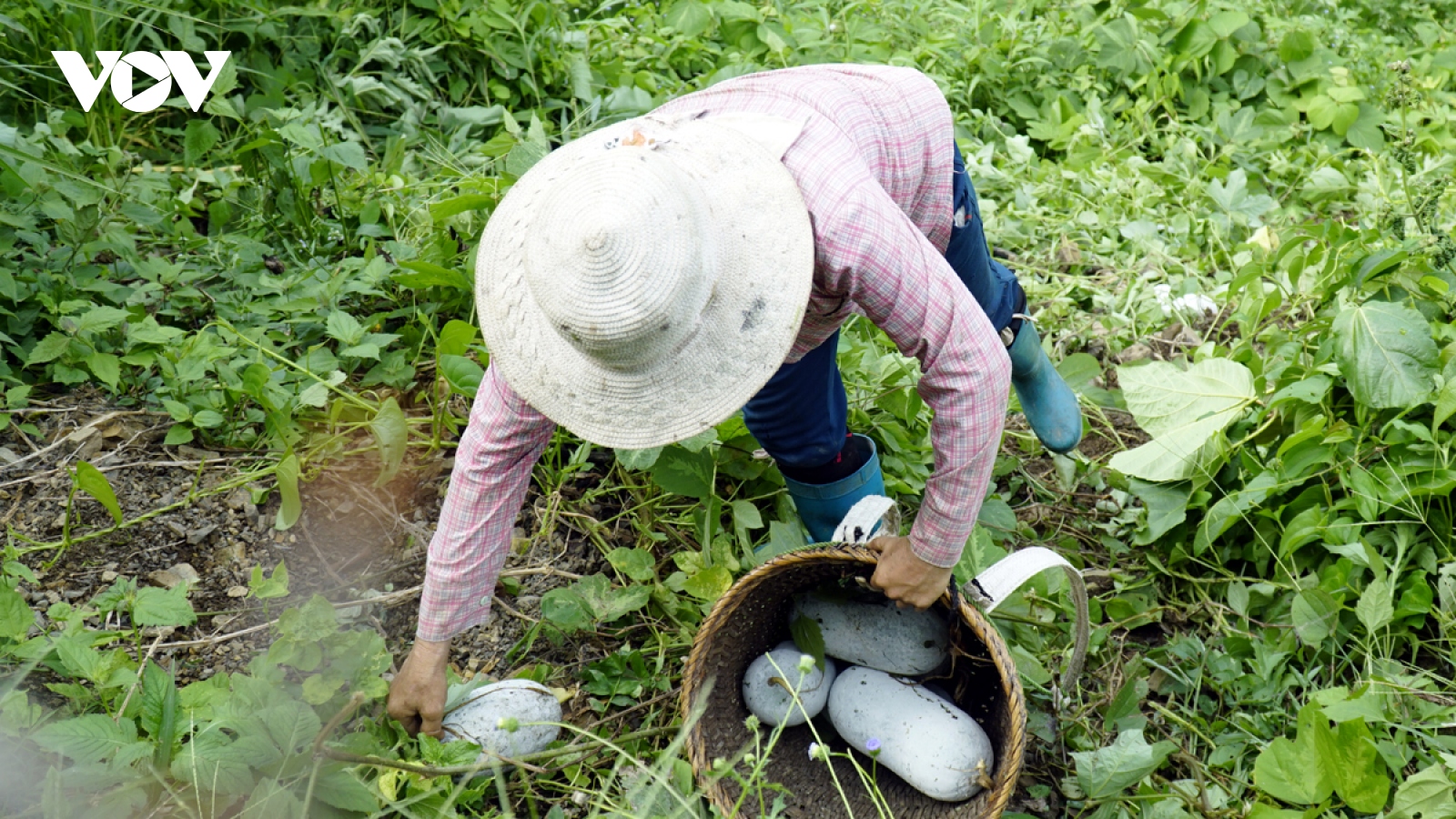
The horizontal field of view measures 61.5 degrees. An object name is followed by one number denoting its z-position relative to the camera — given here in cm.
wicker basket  177
